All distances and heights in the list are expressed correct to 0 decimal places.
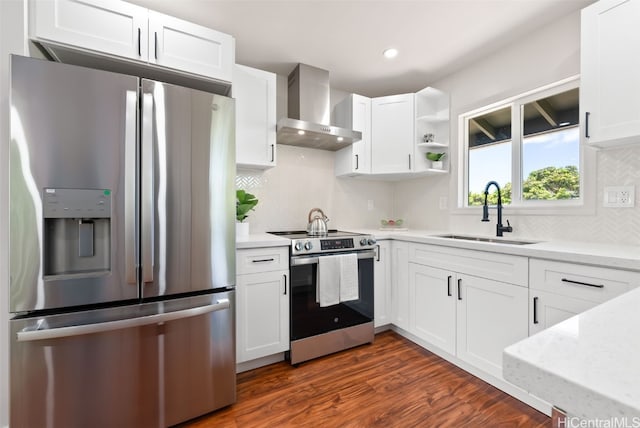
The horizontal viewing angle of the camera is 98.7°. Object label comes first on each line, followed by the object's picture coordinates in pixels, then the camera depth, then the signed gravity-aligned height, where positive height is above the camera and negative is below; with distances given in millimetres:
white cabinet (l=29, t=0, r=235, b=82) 1362 +979
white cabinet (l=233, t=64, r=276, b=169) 2145 +762
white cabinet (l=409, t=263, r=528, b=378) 1632 -688
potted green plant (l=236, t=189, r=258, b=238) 2105 +38
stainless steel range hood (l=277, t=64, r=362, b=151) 2439 +976
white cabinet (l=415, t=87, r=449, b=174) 2672 +846
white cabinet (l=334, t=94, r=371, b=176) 2682 +819
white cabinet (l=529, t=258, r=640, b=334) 1238 -371
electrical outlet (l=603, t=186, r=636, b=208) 1624 +97
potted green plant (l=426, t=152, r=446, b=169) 2699 +525
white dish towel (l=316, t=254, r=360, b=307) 2046 -514
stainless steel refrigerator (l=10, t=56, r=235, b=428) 1174 -181
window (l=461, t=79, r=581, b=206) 1988 +522
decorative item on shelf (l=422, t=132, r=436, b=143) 2703 +734
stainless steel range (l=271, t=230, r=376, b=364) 2008 -640
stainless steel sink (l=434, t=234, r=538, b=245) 1990 -217
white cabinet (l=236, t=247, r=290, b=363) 1852 -635
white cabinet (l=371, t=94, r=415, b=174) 2676 +776
